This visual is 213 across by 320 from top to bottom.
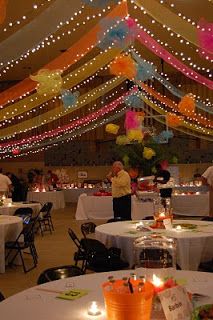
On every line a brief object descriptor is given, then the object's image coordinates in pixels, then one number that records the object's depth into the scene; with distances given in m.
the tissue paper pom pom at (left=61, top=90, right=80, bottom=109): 8.82
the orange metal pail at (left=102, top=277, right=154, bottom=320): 2.11
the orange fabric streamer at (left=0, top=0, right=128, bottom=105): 6.57
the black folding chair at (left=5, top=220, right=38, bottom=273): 6.91
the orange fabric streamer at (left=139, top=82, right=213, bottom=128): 11.33
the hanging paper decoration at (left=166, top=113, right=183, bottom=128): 11.81
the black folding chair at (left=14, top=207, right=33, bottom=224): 8.94
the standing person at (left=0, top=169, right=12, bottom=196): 11.27
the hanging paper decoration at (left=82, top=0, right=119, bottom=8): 5.30
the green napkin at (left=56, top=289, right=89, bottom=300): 2.89
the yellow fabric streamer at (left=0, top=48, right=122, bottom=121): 8.26
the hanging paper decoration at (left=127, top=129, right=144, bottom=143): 11.17
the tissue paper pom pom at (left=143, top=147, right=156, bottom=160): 11.64
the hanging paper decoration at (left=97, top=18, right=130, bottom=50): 6.30
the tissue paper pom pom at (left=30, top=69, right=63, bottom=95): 6.89
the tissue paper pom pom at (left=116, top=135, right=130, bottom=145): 12.00
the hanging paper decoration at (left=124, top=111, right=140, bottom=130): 11.59
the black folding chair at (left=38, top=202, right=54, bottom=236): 10.14
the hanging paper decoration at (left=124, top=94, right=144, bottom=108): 11.51
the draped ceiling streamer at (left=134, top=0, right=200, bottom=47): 5.93
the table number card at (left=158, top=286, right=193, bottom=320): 2.15
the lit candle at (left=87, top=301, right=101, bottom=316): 2.61
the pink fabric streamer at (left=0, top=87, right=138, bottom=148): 13.00
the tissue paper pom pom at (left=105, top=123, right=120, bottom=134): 12.46
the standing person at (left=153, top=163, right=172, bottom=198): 11.54
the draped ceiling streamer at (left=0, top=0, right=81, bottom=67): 5.02
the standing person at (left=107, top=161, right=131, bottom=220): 9.11
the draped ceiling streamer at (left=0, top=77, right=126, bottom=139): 10.70
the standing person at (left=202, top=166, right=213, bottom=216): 10.49
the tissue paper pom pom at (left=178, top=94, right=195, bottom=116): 9.96
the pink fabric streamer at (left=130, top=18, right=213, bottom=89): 7.95
